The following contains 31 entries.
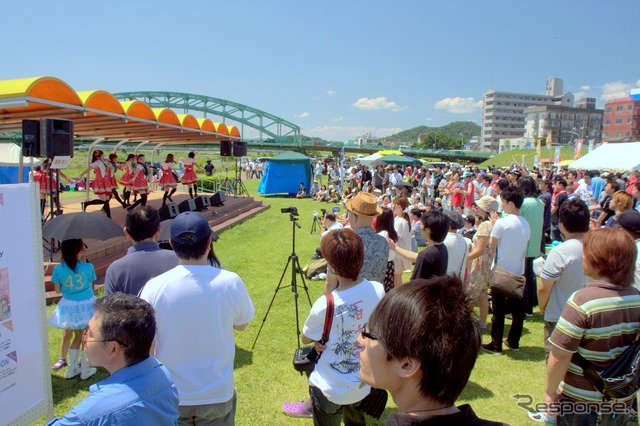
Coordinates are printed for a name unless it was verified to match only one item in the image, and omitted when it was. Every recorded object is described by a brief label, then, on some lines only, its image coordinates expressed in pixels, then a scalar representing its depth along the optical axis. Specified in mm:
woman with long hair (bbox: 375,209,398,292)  4712
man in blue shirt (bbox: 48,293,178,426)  1485
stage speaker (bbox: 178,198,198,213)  11406
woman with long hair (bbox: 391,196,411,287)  4488
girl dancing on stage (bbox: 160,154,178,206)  13266
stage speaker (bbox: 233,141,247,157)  17547
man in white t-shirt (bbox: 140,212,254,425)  2135
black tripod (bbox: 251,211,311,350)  5000
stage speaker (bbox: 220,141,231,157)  17578
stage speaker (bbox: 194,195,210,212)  12694
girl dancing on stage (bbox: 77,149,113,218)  10797
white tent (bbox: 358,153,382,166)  25412
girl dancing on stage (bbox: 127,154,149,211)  12078
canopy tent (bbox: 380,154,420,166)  24469
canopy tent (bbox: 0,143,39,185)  14970
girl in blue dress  3994
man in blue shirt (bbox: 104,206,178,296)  2738
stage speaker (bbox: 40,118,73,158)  6164
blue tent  22641
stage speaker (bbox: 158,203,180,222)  9094
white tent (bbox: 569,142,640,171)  16516
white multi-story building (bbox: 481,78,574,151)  148000
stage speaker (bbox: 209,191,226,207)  14148
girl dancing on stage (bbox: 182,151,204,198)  14148
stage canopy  6344
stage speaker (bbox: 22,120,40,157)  6242
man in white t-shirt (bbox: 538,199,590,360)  3211
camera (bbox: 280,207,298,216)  5687
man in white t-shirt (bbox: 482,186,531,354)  4598
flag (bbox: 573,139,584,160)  27200
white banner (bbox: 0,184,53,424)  2486
